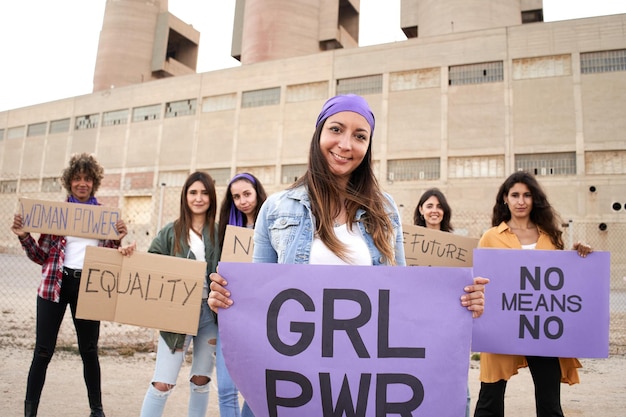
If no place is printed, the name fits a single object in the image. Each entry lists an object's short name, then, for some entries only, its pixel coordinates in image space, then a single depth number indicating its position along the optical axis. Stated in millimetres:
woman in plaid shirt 3266
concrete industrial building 24391
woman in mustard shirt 2824
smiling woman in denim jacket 1747
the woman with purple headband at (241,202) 3564
